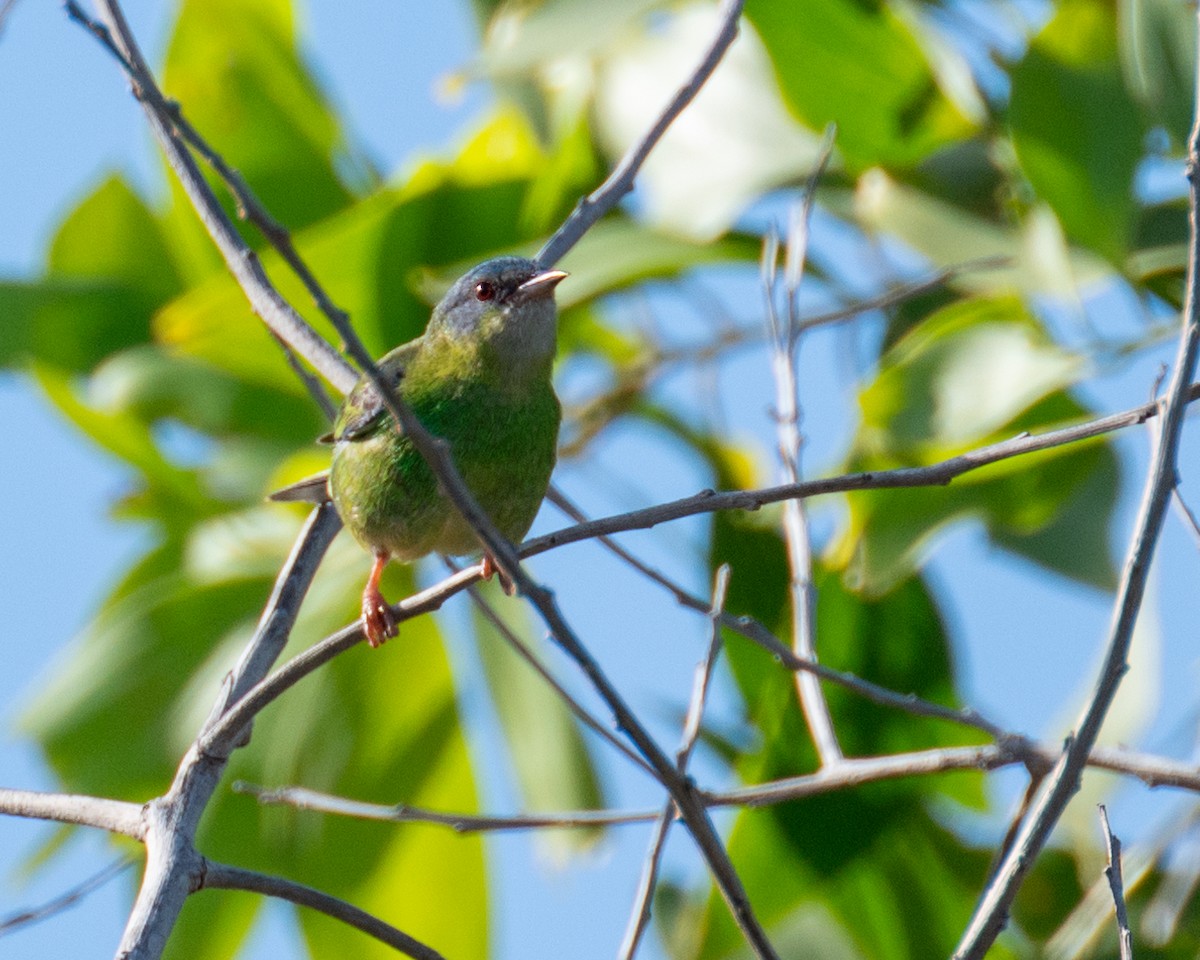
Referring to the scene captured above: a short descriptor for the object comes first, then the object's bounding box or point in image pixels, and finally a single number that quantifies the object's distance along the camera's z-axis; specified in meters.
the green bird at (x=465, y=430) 7.33
